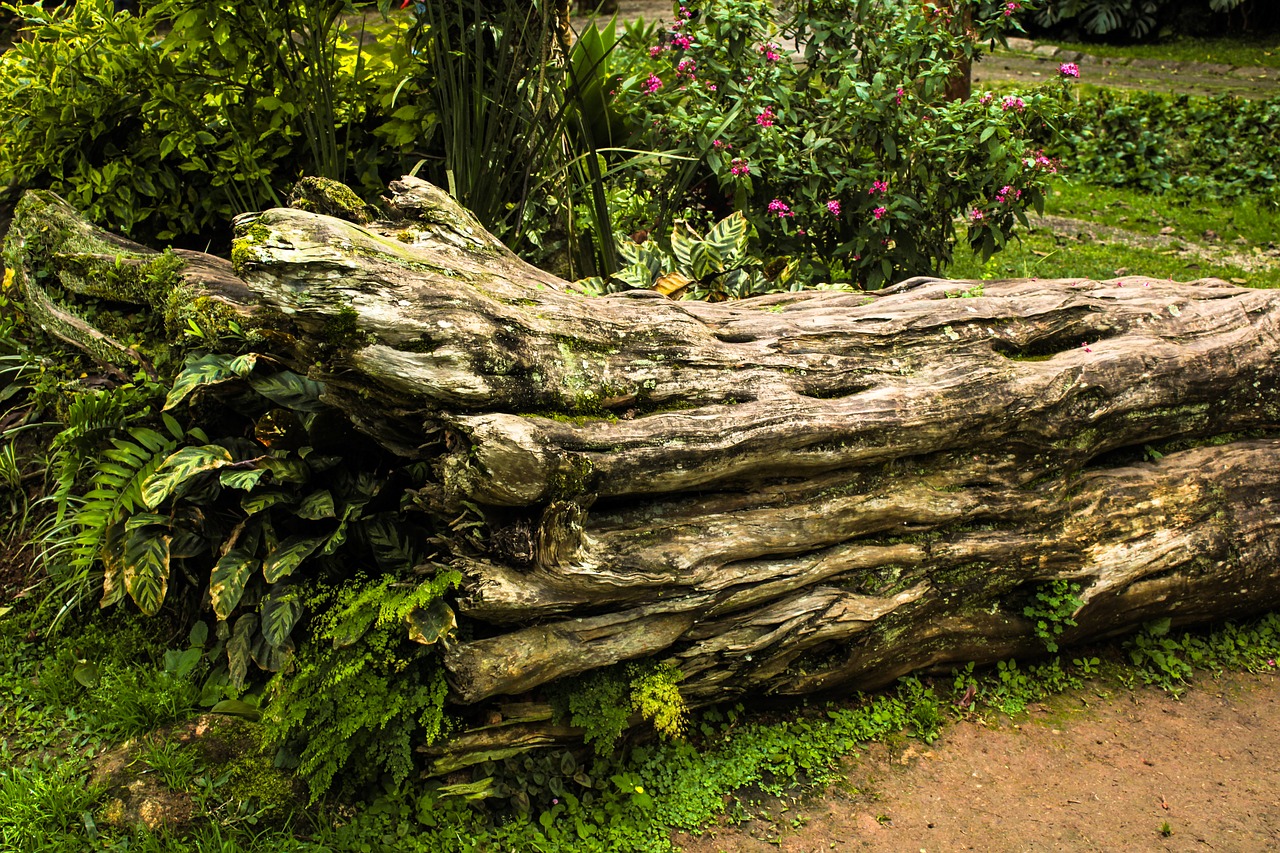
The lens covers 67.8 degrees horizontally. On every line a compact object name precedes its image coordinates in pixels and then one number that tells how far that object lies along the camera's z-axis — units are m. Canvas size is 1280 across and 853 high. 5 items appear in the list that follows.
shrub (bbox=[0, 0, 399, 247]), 4.70
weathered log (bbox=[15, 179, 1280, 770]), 3.21
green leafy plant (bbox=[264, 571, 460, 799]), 3.16
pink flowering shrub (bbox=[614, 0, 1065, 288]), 5.70
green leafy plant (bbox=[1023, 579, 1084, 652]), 4.18
